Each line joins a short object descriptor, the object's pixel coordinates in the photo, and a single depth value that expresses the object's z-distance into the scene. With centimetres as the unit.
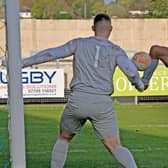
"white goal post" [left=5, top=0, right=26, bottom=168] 1133
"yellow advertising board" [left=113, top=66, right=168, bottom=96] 4308
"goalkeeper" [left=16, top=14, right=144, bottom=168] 1359
